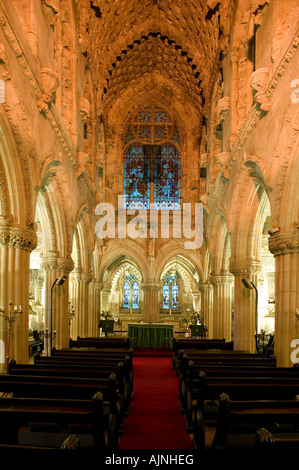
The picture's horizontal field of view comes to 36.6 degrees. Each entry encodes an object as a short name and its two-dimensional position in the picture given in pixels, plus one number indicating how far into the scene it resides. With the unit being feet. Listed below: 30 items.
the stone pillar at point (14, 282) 30.99
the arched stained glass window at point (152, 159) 88.84
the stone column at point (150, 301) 82.02
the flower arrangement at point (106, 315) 89.81
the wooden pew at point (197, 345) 49.00
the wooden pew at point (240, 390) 19.69
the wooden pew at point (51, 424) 13.89
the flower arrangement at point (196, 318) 81.82
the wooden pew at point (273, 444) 10.55
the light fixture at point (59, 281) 44.11
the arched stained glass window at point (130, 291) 99.35
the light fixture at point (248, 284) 45.35
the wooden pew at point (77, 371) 23.40
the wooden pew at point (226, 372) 24.90
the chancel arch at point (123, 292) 96.94
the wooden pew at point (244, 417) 15.14
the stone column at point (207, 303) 78.16
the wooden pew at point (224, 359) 30.79
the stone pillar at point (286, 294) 32.42
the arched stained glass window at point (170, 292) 99.81
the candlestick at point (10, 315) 29.37
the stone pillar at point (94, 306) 78.38
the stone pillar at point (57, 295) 48.21
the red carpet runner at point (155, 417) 23.03
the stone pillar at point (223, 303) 65.67
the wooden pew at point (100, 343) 48.52
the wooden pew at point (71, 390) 18.74
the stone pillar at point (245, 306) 49.29
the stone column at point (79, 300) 64.95
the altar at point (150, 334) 71.31
